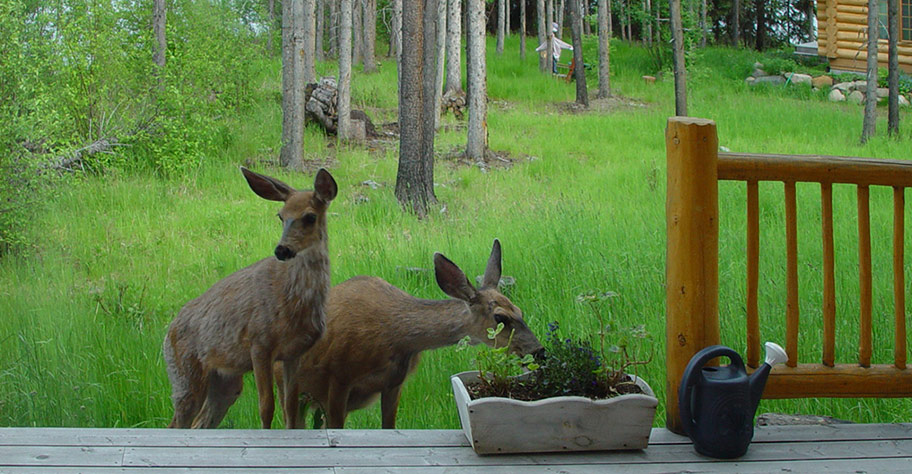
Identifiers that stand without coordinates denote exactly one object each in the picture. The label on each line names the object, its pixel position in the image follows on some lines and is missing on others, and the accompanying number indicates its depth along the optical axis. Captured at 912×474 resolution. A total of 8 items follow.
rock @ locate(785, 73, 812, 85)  25.79
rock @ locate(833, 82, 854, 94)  24.62
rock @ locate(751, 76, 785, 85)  26.28
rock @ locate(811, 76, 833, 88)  25.86
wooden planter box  3.55
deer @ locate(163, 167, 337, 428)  3.77
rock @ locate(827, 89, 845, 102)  23.77
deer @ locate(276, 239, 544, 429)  4.03
